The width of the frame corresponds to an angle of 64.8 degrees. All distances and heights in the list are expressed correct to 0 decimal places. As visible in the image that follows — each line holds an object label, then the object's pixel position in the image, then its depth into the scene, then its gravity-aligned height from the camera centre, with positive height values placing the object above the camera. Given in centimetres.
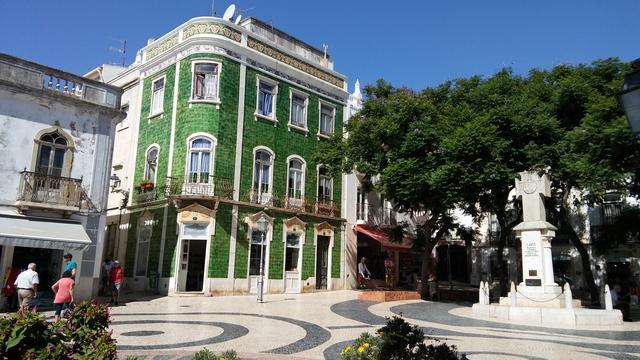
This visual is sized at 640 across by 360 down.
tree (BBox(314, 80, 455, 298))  1917 +531
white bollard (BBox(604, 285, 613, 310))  1509 -61
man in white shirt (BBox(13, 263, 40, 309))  1255 -49
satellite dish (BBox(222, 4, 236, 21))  2609 +1318
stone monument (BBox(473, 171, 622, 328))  1415 -35
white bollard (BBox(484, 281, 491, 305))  1662 -52
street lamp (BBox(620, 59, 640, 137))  393 +142
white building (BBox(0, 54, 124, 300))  1570 +322
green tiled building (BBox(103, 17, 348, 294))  2241 +497
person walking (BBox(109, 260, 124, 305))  1711 -43
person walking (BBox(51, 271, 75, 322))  1148 -61
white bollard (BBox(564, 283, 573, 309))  1455 -53
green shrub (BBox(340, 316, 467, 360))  543 -80
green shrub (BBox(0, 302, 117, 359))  457 -68
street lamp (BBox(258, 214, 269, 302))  1948 +129
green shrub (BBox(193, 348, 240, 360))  528 -90
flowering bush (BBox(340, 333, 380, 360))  590 -88
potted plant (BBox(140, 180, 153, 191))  2425 +395
